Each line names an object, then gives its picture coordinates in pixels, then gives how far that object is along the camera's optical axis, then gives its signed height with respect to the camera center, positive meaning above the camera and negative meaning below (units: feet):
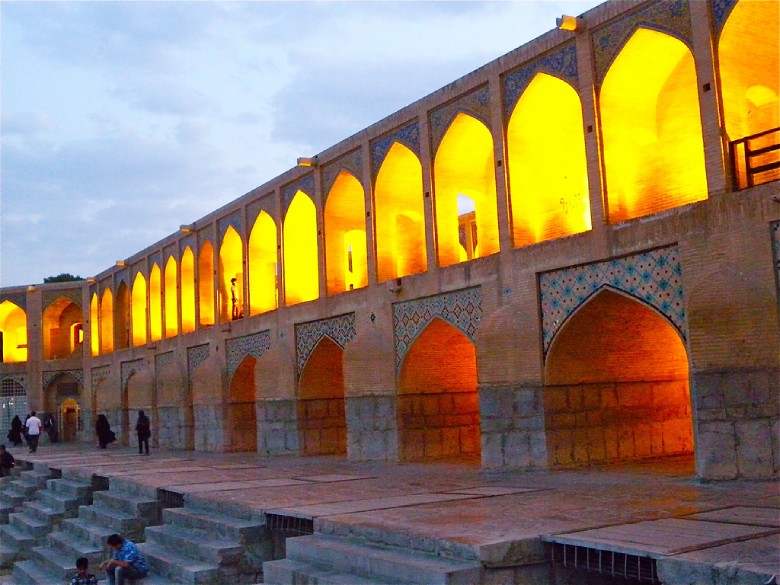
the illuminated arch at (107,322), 89.97 +8.41
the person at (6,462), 55.42 -3.60
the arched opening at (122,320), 86.99 +8.19
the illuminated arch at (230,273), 64.28 +9.18
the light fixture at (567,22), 33.35 +13.73
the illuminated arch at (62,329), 97.60 +8.73
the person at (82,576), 25.54 -5.19
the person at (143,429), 58.65 -2.08
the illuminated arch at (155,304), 77.31 +8.57
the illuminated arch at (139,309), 82.22 +8.69
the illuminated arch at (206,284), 67.00 +8.71
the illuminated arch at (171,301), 73.20 +8.27
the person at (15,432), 83.35 -2.48
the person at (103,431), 72.12 -2.49
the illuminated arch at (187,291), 71.00 +8.77
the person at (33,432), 67.77 -2.11
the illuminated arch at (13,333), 100.63 +8.75
